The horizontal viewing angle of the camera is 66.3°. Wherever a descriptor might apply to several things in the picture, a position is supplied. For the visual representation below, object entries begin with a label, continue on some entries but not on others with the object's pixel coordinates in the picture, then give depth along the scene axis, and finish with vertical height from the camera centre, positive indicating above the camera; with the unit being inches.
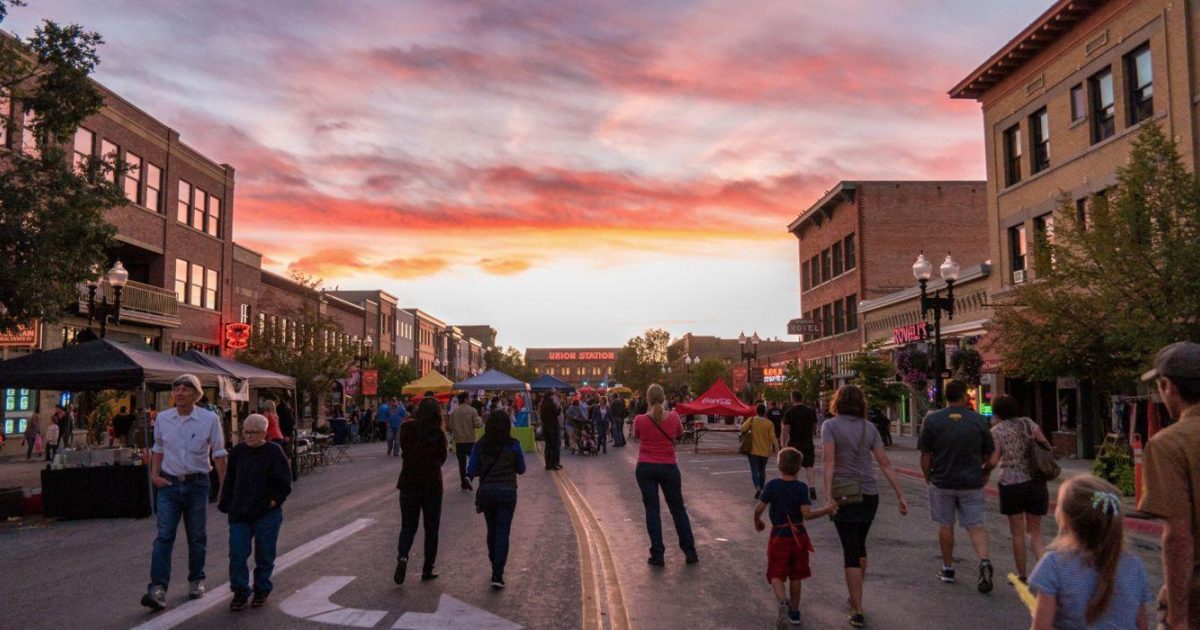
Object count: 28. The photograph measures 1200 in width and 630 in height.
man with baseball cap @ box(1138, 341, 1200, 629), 143.2 -16.3
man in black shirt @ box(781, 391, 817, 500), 569.0 -15.7
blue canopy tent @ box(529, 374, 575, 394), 1612.9 +33.9
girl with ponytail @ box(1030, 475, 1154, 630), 131.6 -24.7
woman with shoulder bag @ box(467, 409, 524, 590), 333.4 -27.9
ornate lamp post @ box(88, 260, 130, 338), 769.6 +86.8
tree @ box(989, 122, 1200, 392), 596.4 +83.5
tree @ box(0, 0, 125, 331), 630.5 +146.9
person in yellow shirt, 591.2 -26.3
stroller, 1148.5 -41.4
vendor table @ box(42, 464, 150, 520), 584.1 -56.4
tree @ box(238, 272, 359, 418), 1517.0 +83.2
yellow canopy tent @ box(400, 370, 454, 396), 1481.3 +29.2
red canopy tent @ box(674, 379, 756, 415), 1104.6 -4.0
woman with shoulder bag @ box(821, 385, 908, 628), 279.1 -23.2
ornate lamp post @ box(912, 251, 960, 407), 817.5 +110.9
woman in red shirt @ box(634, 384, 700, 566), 377.4 -28.5
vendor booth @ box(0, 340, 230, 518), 585.3 -34.1
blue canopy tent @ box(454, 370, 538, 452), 1151.6 +24.4
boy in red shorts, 275.1 -39.2
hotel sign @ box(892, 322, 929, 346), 1352.1 +105.2
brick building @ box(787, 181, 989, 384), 1717.5 +319.3
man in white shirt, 315.9 -22.4
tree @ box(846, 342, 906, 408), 1205.7 +29.4
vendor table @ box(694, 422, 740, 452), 1212.7 -37.8
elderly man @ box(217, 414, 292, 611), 301.9 -31.4
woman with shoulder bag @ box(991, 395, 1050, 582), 330.3 -31.1
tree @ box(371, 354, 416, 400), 2170.3 +63.9
